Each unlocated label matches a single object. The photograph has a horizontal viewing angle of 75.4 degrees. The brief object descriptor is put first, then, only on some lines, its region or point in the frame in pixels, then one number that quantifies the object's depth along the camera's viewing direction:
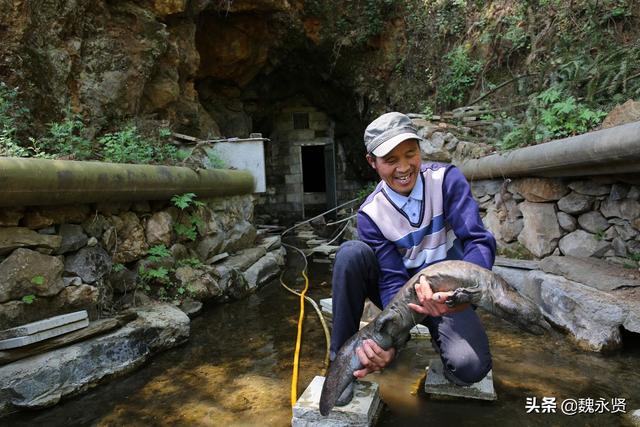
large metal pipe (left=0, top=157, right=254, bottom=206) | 2.60
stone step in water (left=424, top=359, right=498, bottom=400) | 2.19
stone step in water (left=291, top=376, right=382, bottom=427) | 1.92
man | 1.99
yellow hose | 2.33
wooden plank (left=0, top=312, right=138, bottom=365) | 2.49
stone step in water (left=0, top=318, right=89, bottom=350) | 2.47
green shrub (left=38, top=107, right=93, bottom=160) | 3.84
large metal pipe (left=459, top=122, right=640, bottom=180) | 2.64
